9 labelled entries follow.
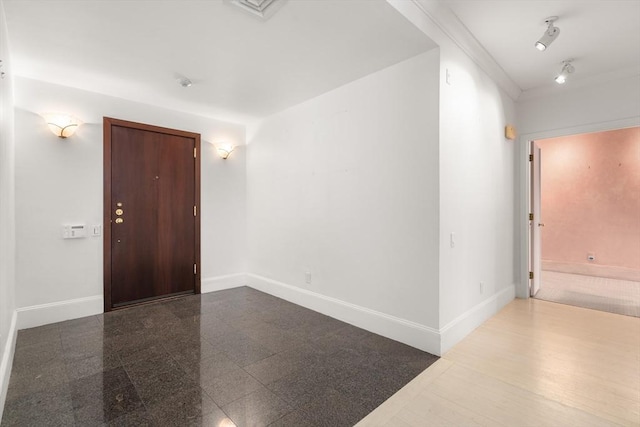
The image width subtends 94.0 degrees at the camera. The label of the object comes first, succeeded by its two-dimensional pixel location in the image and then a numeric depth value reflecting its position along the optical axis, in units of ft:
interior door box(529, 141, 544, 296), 13.48
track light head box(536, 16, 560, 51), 7.96
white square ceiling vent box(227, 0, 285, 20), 6.66
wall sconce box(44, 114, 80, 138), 10.52
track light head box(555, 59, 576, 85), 10.14
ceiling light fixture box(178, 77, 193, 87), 10.52
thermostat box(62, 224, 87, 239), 10.97
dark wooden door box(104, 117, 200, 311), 12.00
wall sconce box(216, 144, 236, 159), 14.79
